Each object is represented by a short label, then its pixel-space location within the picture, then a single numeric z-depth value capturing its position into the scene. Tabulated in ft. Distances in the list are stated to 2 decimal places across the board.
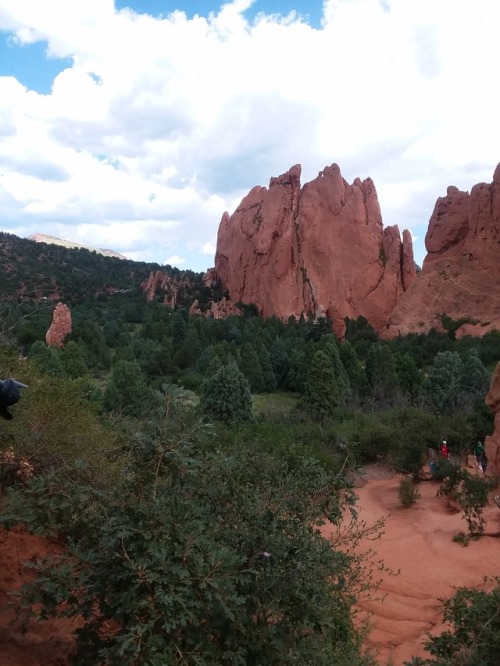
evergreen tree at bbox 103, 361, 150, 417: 72.28
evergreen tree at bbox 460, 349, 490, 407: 78.85
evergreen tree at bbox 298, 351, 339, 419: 82.33
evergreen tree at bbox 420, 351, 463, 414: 80.59
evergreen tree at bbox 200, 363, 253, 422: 71.26
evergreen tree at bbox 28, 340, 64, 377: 76.54
